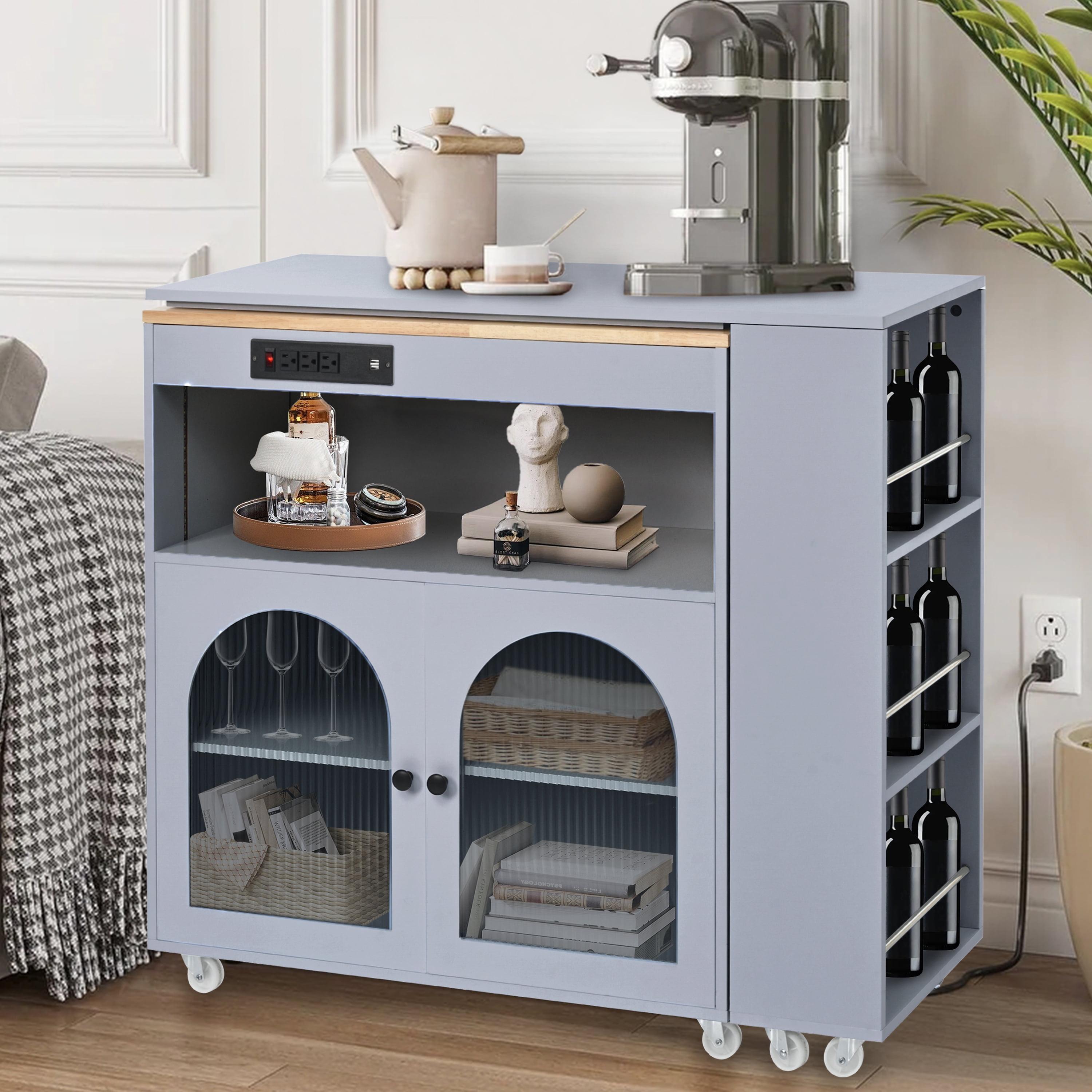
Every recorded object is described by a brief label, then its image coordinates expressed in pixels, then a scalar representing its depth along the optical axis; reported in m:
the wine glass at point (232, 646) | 3.93
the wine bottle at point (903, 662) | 3.79
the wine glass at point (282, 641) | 3.90
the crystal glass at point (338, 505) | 4.00
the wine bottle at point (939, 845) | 4.06
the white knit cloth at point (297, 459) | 4.04
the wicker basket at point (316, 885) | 3.90
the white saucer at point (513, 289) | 3.75
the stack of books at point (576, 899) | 3.71
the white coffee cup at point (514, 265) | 3.80
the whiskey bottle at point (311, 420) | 4.10
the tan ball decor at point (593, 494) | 3.87
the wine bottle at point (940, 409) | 3.97
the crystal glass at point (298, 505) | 4.00
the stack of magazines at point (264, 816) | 3.96
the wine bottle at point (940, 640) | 4.02
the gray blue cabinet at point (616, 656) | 3.48
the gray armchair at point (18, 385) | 4.49
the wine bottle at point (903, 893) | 3.84
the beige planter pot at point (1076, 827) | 3.96
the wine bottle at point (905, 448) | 3.72
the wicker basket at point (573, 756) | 3.69
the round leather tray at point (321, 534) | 3.95
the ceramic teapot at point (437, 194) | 4.03
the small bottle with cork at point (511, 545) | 3.79
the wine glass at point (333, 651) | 3.87
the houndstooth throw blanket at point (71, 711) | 3.92
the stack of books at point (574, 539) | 3.82
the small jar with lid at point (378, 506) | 4.04
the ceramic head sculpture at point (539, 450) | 4.00
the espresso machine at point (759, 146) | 3.64
